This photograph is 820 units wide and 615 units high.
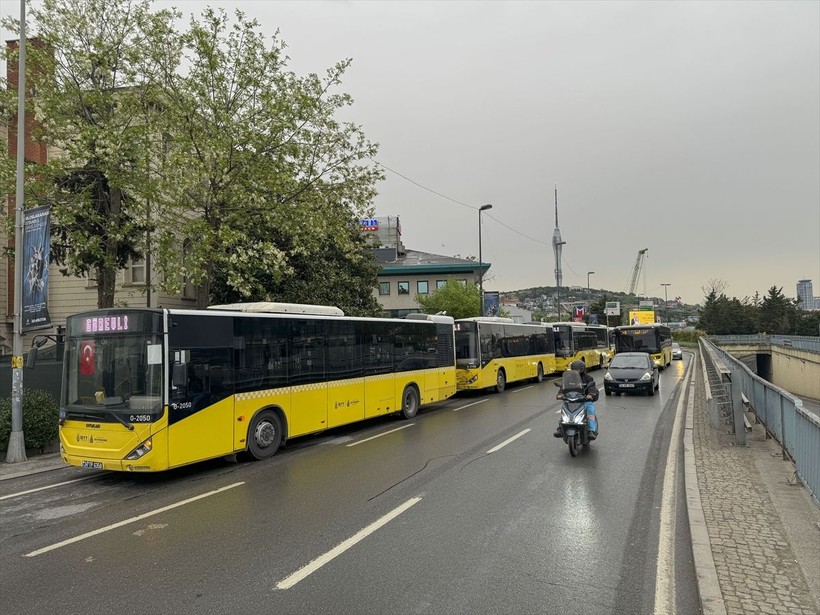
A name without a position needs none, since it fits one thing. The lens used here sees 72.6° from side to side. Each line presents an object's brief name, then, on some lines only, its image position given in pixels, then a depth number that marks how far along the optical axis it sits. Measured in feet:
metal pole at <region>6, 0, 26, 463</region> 35.78
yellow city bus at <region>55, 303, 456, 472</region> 28.66
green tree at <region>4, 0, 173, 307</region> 46.01
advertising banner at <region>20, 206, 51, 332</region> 37.78
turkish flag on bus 30.09
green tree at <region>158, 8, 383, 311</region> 48.42
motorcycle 32.73
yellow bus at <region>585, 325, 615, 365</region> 132.57
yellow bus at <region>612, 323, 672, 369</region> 111.34
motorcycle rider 33.81
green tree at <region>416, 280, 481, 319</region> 162.40
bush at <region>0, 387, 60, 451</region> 37.60
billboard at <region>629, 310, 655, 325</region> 205.92
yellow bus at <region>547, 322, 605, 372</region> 105.19
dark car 65.05
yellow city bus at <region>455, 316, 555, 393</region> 71.15
